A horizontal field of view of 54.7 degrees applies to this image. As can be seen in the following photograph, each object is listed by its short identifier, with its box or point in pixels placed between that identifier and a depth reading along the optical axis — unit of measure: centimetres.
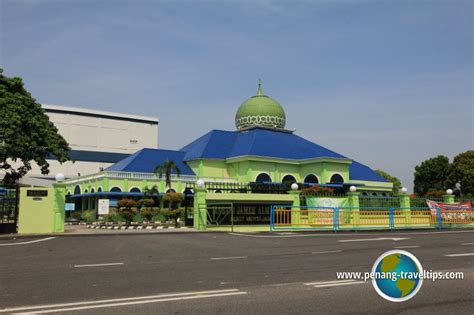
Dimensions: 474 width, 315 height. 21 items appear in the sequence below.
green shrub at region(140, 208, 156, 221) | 3194
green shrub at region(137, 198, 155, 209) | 3362
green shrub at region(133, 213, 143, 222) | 3586
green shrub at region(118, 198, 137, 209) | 3234
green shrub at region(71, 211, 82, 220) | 4250
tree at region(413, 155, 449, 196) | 6431
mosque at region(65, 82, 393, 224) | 4341
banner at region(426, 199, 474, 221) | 2799
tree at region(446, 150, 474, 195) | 5826
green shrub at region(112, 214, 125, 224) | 3381
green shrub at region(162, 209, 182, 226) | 2867
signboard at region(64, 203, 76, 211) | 3862
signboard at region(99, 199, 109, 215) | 3001
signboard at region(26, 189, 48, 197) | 2086
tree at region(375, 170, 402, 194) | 7338
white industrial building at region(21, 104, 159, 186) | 8106
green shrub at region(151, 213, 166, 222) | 3516
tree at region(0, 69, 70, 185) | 2158
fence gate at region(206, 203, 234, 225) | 2589
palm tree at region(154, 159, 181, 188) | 3722
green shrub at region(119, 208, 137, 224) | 3066
